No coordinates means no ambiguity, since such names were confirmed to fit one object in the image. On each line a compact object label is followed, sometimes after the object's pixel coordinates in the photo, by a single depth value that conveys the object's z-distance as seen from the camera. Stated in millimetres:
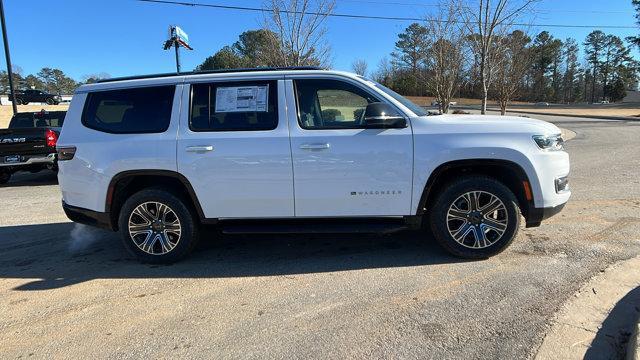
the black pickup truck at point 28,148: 10656
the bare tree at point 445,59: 20314
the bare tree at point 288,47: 17188
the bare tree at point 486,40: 16531
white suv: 4504
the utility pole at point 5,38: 16953
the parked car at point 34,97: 44812
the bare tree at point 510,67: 23125
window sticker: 4711
